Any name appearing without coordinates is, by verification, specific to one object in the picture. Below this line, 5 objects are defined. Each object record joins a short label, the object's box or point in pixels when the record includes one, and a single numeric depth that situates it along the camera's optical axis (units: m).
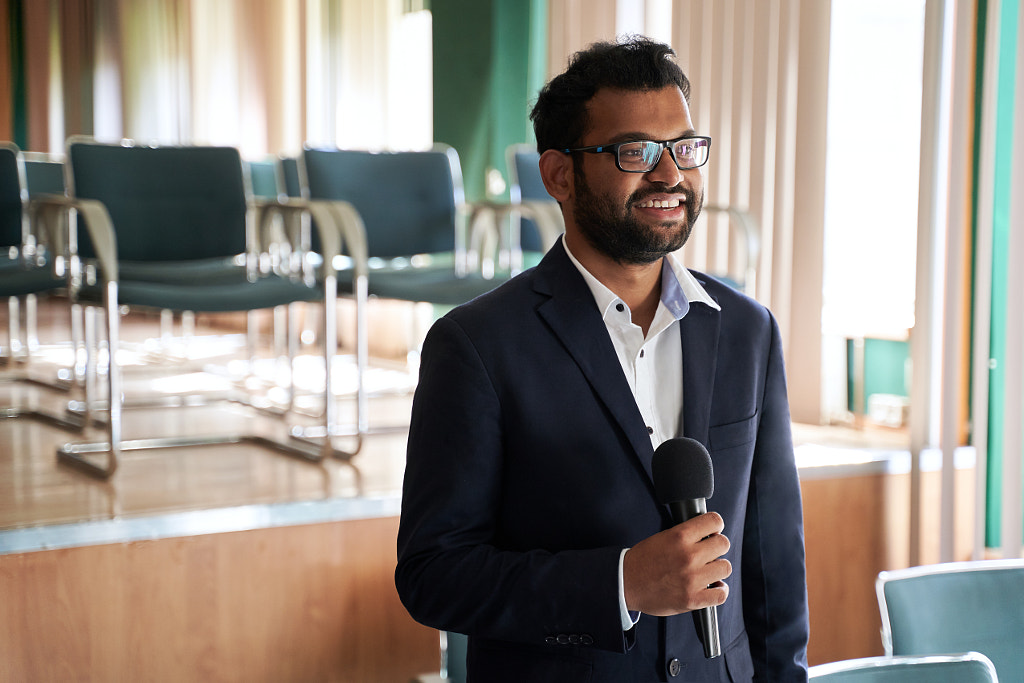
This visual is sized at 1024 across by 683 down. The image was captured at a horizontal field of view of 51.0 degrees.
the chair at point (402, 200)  3.58
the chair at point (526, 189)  3.95
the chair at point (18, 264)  3.23
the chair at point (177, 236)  2.88
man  1.05
